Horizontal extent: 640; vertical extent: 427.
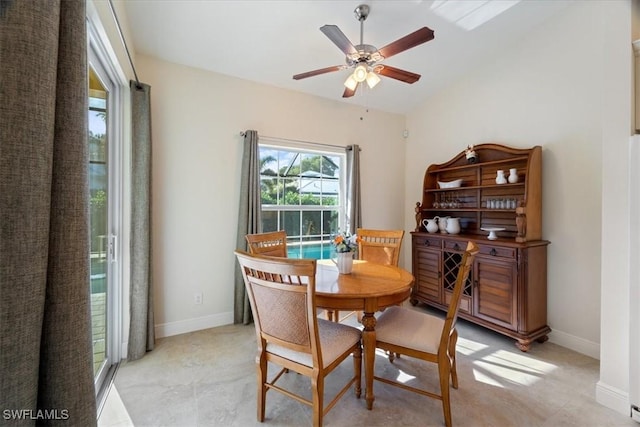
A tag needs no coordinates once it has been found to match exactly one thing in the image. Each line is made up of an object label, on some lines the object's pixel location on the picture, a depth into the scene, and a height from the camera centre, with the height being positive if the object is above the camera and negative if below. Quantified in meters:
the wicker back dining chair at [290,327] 1.44 -0.64
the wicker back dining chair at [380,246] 2.70 -0.32
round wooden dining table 1.71 -0.51
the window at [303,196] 3.43 +0.23
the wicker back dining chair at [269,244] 2.48 -0.29
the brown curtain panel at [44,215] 0.57 -0.01
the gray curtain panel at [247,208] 3.03 +0.05
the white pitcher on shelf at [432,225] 3.53 -0.13
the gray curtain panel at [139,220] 2.39 -0.07
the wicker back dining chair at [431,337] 1.66 -0.77
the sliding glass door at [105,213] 1.99 -0.01
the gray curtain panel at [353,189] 3.75 +0.33
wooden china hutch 2.60 -0.29
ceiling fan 1.80 +1.14
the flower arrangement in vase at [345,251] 2.17 -0.29
